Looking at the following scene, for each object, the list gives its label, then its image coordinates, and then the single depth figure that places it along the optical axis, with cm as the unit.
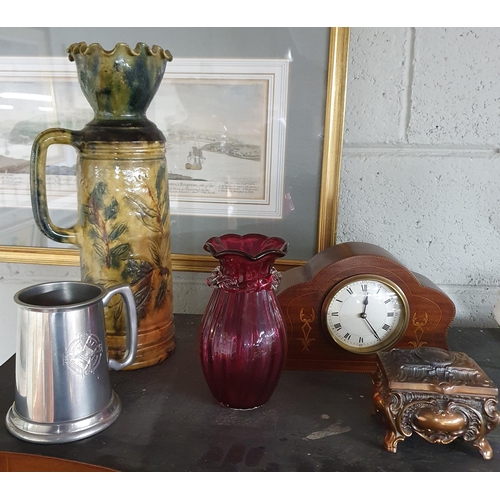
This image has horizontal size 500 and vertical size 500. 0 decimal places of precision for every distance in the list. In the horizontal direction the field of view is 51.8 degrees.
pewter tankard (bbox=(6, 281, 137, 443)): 54
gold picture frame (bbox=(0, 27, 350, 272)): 78
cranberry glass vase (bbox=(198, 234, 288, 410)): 59
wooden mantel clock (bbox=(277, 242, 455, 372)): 68
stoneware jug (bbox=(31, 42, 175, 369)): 64
